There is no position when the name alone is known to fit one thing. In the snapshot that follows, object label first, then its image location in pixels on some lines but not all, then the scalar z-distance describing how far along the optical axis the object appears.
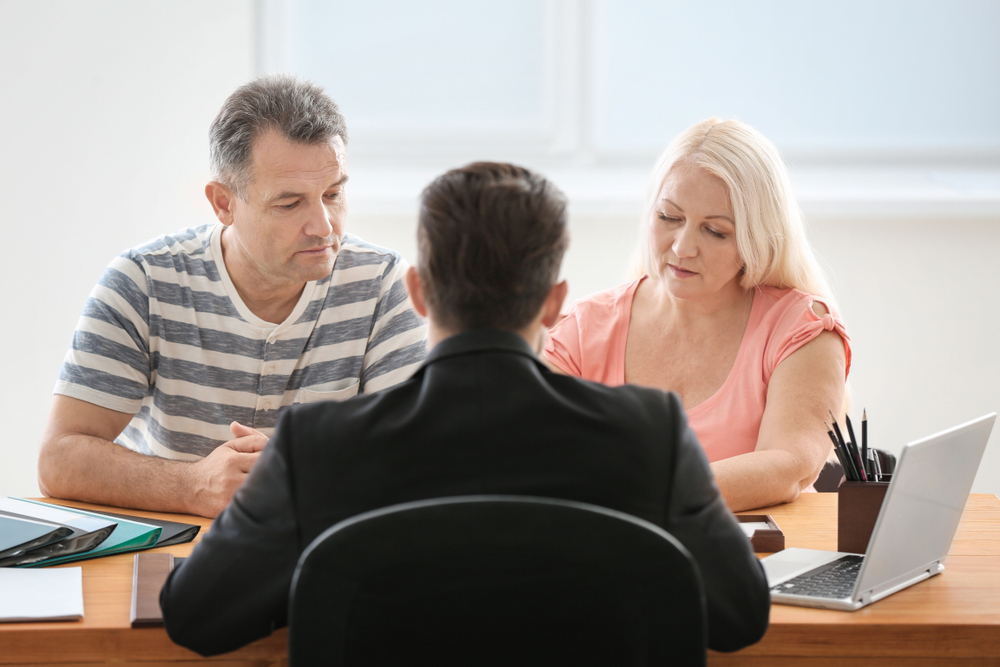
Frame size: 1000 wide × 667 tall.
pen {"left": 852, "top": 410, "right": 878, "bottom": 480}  3.67
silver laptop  3.45
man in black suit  3.24
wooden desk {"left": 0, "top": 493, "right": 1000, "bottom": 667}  3.40
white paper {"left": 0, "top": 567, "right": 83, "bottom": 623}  3.41
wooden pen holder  3.64
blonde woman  4.17
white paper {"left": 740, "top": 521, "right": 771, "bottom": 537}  3.70
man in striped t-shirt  4.14
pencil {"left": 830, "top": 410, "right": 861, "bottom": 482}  3.66
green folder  3.61
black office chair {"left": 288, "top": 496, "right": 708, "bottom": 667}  3.07
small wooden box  3.67
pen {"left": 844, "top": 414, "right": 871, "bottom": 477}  3.67
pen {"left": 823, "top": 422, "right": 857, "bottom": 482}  3.66
